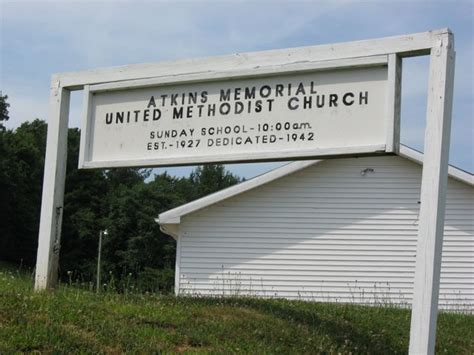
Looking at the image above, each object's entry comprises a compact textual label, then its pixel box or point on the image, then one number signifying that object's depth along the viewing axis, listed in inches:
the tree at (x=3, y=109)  2030.0
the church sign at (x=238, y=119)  227.9
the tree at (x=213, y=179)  2896.2
